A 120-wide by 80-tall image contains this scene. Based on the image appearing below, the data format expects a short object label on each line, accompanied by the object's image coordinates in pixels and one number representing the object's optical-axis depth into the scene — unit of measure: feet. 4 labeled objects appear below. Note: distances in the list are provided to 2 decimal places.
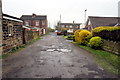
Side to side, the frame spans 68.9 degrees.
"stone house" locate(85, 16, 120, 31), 90.94
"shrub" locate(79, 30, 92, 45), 38.95
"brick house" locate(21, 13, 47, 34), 142.92
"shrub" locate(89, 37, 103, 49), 30.32
